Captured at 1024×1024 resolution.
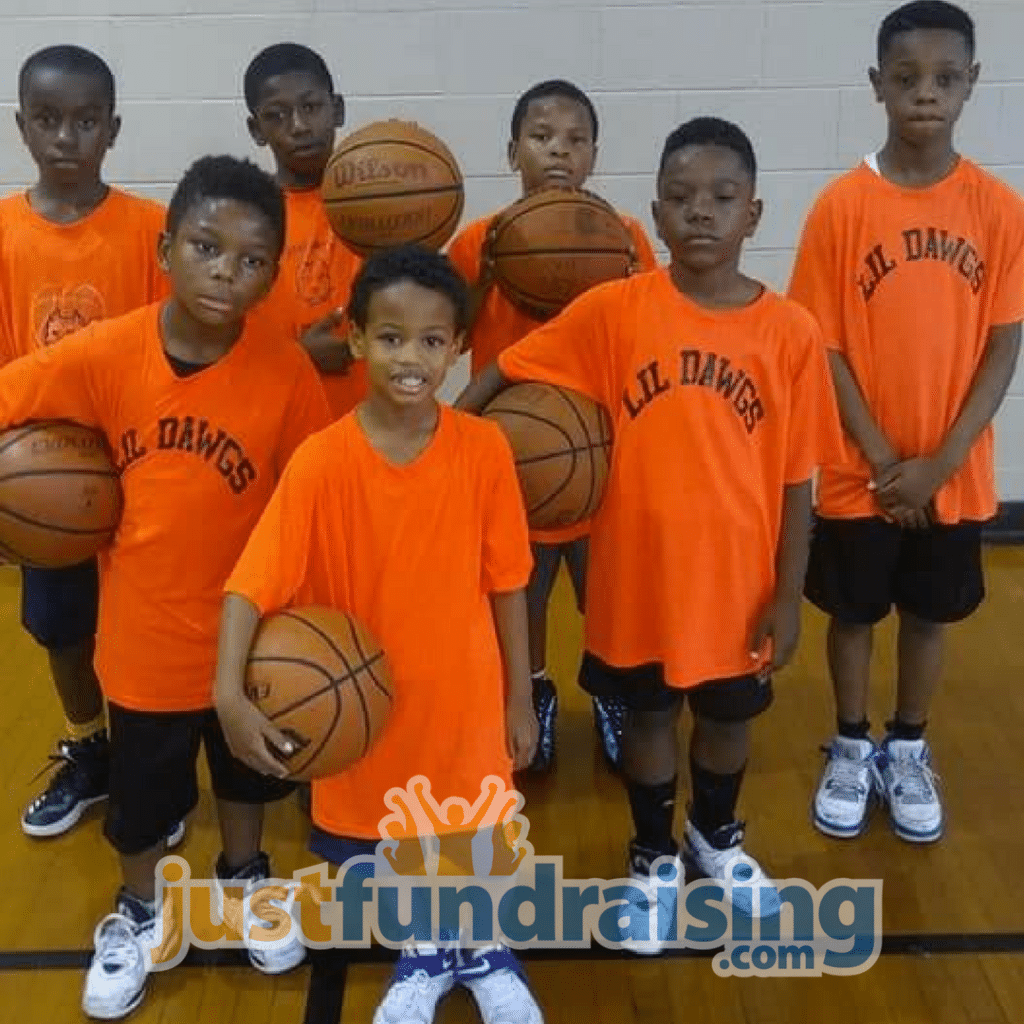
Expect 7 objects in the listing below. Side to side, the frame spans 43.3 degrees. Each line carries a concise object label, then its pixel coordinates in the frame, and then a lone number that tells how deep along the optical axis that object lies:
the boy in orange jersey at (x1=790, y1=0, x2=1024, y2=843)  2.43
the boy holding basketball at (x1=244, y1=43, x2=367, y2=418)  2.53
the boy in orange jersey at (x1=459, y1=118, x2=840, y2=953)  2.07
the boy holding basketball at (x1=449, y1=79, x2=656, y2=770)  2.56
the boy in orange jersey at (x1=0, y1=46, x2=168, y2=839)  2.38
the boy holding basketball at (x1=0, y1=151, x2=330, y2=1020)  2.00
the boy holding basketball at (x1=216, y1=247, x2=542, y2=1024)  1.88
